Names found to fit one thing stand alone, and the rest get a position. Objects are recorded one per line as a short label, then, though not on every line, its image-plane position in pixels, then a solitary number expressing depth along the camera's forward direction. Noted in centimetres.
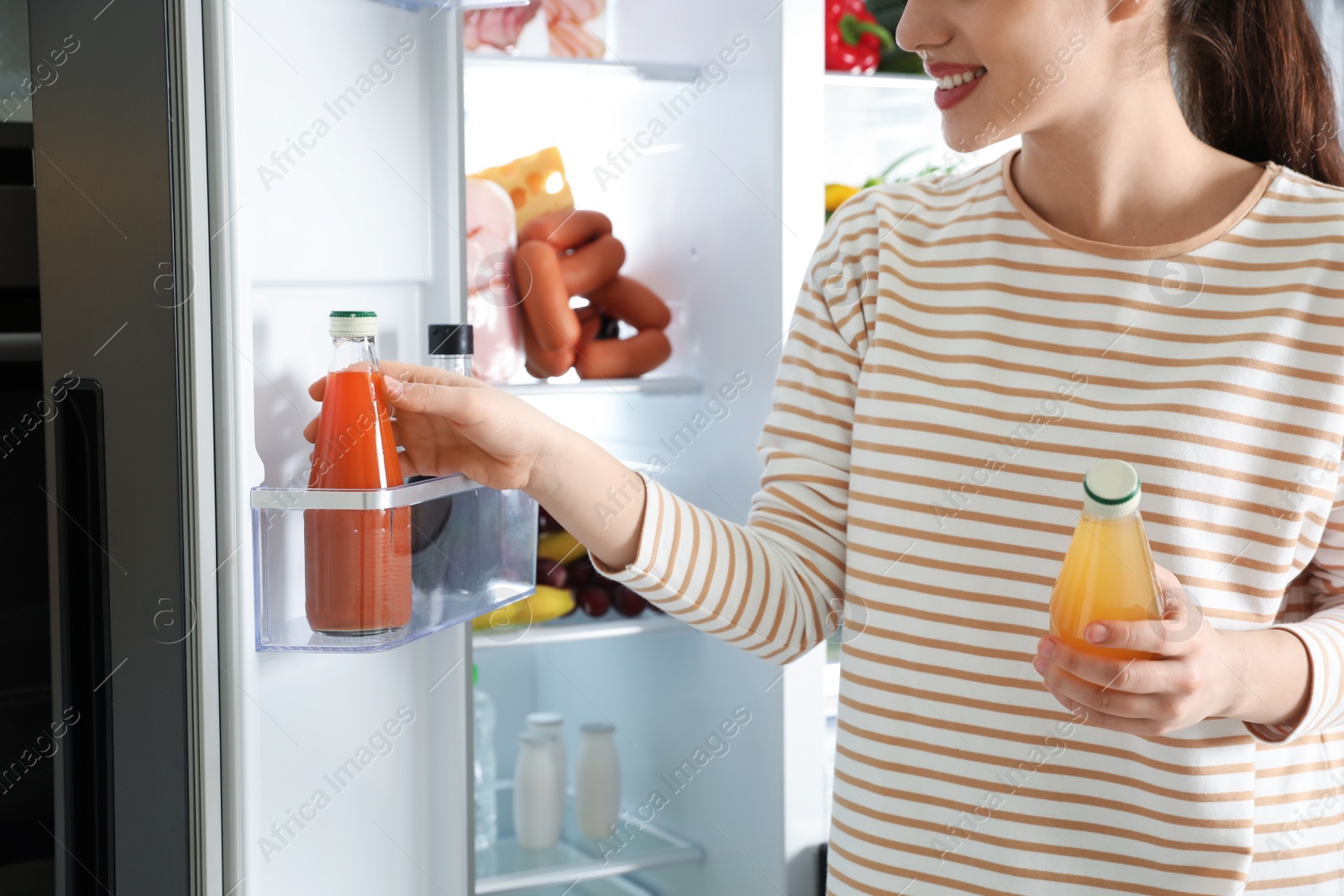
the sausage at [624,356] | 161
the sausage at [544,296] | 155
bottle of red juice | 75
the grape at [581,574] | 166
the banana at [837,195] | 185
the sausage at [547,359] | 158
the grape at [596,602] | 165
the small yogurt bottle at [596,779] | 168
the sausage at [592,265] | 161
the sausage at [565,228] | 160
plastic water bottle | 173
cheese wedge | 162
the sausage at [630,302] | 168
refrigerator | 73
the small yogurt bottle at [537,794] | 165
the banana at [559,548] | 166
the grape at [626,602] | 167
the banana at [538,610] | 156
